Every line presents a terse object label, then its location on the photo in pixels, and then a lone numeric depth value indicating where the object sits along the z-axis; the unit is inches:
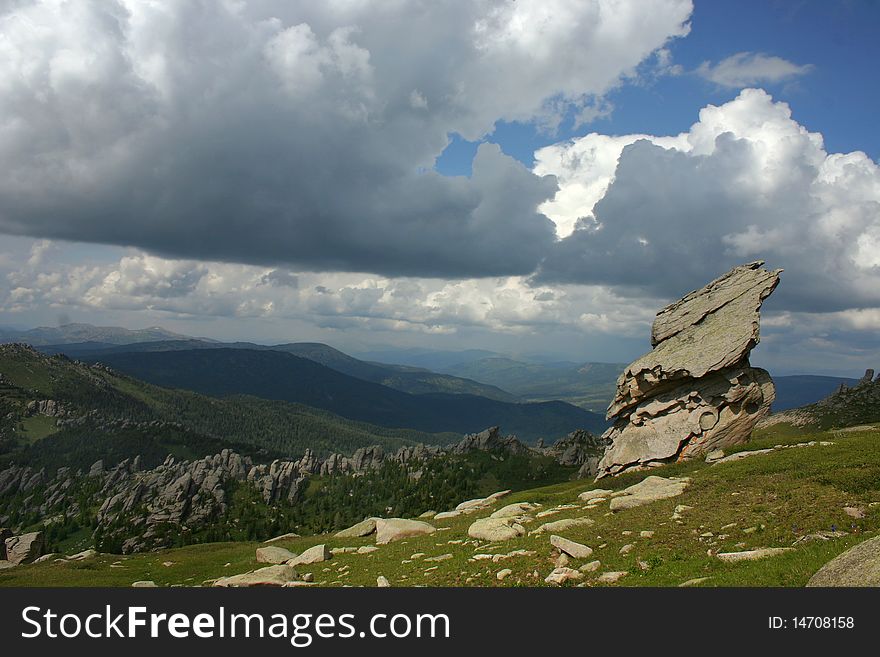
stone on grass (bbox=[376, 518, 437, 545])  1727.4
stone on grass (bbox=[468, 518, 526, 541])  1229.7
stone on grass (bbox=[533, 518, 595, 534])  1182.6
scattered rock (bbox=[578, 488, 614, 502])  1793.8
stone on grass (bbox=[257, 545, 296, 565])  1738.4
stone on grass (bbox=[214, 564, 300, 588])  1138.0
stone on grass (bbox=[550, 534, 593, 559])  888.9
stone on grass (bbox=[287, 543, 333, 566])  1512.1
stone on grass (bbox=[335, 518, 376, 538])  2229.3
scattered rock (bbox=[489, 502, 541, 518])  1714.8
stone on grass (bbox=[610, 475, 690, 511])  1328.7
